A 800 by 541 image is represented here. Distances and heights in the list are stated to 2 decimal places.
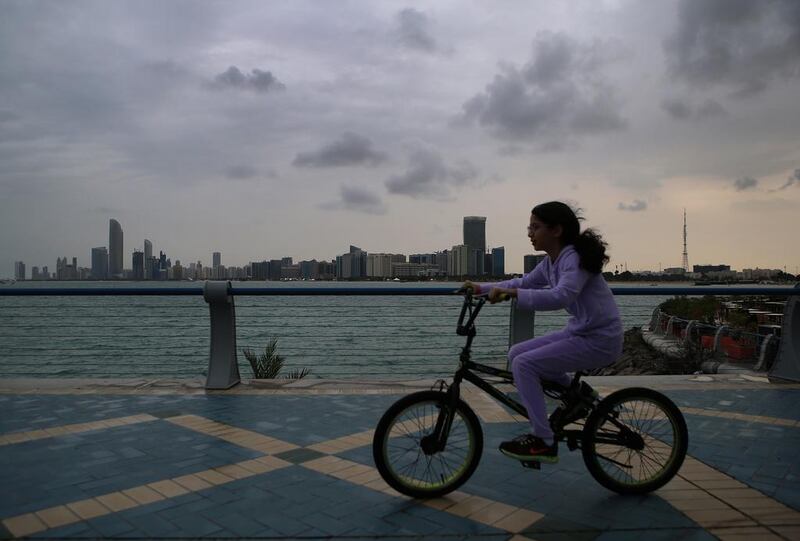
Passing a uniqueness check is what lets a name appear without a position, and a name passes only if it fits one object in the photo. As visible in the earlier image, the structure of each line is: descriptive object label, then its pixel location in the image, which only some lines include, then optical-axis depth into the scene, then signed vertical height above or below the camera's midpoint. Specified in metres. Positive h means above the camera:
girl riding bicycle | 3.68 -0.32
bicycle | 3.77 -0.96
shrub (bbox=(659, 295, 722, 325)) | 29.36 -1.66
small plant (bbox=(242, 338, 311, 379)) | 10.26 -1.43
